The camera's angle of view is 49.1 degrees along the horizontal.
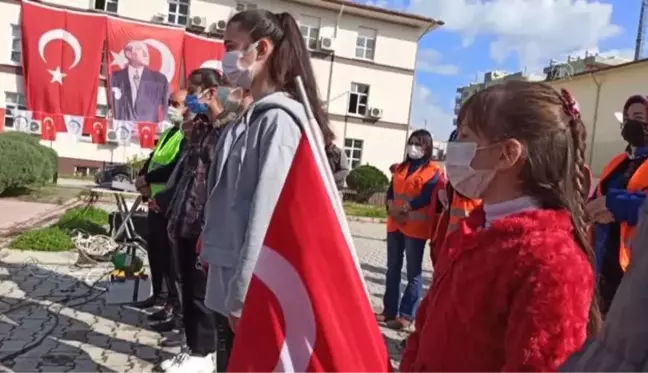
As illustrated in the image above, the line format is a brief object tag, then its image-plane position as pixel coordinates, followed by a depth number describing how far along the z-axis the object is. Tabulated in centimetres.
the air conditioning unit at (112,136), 2856
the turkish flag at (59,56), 2728
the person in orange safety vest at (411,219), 604
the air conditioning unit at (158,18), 3188
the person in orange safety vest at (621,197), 371
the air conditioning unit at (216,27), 3306
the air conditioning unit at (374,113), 3588
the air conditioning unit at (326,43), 3438
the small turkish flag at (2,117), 2875
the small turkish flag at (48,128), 2745
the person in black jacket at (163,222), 566
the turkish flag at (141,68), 2777
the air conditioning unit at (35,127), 2742
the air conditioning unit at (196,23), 3225
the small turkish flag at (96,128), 2838
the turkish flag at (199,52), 2900
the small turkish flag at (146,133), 2819
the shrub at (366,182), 2997
